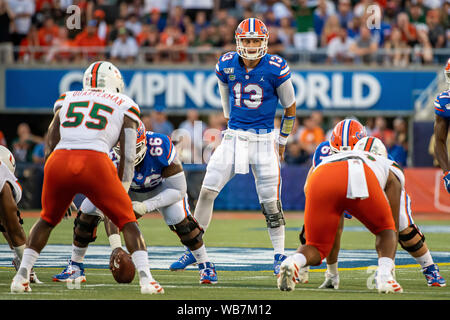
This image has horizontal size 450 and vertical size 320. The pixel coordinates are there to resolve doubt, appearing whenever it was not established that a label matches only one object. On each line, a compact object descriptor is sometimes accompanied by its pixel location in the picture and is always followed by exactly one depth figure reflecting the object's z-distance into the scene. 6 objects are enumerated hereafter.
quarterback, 17.16
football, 14.37
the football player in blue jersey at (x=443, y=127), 17.20
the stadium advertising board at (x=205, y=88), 41.41
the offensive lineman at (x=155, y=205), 15.02
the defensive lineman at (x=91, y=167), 12.70
